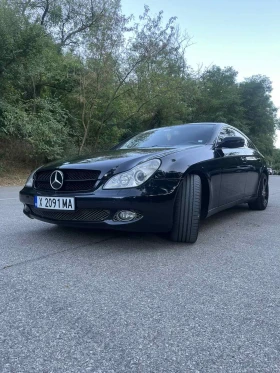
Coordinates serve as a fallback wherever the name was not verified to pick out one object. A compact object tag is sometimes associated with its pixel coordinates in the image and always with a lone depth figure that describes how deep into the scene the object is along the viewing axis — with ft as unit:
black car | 8.41
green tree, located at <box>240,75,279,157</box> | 119.55
